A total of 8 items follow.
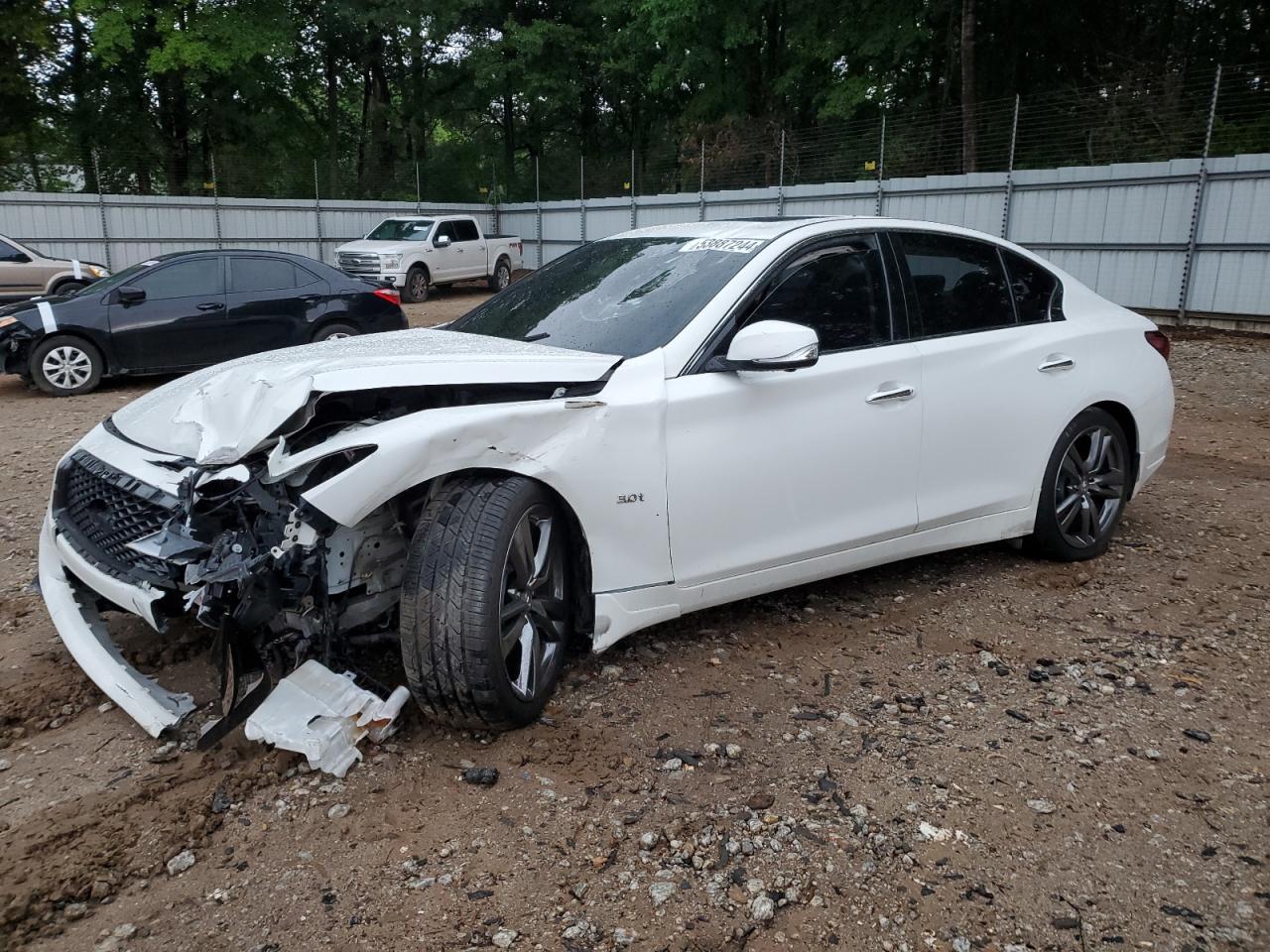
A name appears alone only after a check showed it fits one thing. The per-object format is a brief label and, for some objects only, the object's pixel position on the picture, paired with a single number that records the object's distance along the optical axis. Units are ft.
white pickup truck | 68.18
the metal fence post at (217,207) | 74.28
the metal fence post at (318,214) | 80.02
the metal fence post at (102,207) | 68.85
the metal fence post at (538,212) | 87.86
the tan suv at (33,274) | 46.98
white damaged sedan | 9.41
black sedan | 31.99
